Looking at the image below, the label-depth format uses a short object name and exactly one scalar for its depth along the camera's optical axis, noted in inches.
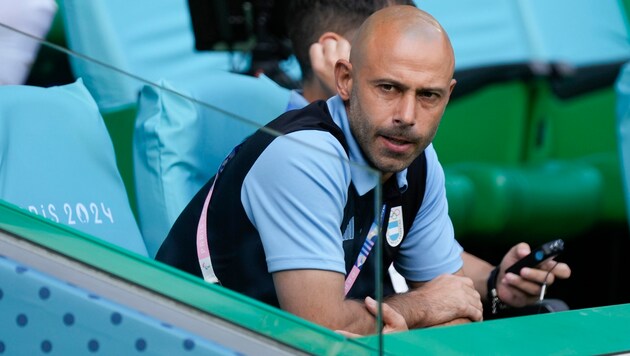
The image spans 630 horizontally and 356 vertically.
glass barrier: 310.0
